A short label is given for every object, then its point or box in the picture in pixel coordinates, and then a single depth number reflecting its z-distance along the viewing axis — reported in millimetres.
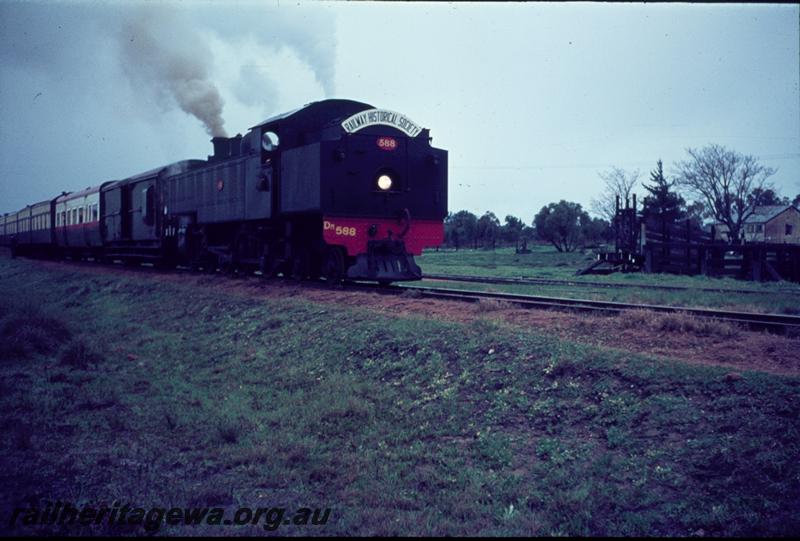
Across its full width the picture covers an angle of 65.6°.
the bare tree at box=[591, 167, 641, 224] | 56212
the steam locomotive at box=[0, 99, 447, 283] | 13047
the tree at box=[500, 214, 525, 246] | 108188
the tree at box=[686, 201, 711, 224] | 55366
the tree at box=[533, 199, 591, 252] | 75250
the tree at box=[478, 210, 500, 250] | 101962
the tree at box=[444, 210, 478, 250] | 101181
